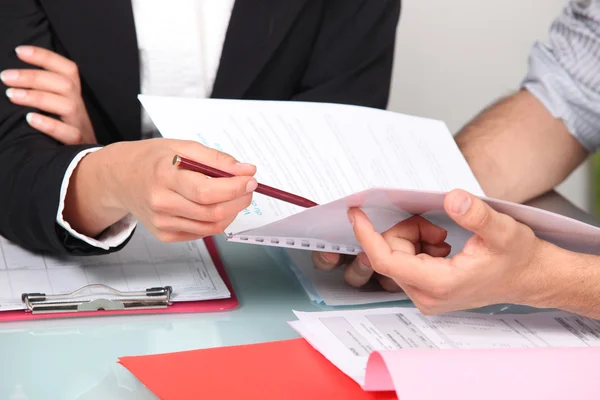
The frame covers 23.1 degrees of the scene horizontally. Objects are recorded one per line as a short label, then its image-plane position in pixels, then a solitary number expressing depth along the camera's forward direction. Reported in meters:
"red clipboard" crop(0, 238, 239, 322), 1.18
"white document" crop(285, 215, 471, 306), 1.25
